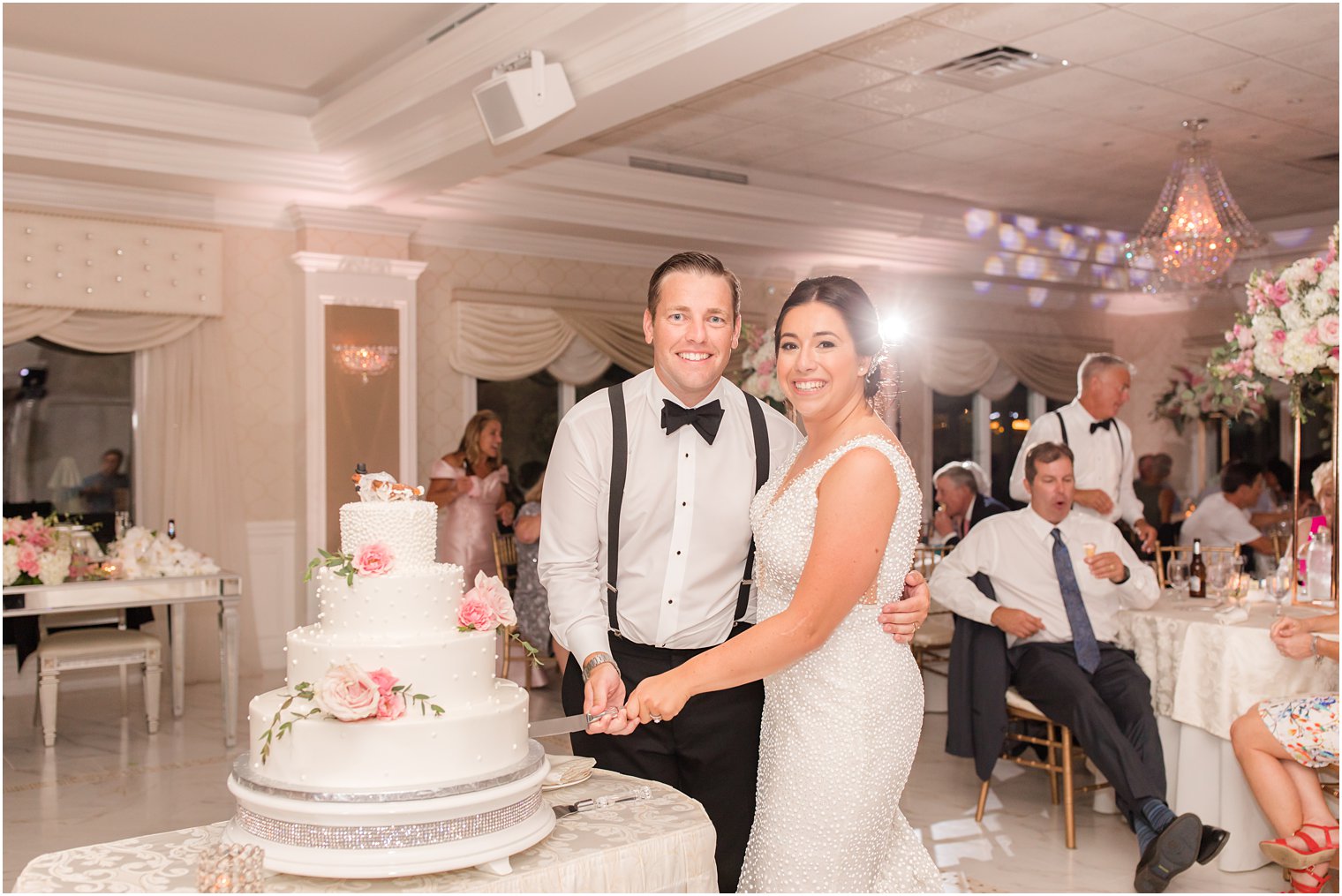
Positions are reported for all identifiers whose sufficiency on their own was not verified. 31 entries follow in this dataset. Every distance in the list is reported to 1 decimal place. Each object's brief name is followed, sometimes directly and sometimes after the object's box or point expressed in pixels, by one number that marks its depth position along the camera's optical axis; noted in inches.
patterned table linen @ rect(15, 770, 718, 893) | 72.4
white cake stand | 72.2
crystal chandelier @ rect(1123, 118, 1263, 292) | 293.9
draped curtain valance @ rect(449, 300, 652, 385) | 356.8
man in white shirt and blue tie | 179.5
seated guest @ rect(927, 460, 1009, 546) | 293.1
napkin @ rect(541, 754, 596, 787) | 88.7
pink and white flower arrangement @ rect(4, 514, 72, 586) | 225.1
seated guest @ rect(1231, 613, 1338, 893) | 151.6
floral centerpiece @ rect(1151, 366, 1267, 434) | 195.5
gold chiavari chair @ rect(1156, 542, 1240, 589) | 206.7
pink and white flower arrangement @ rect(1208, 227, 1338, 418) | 168.2
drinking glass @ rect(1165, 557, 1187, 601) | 203.6
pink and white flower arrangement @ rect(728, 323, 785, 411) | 260.5
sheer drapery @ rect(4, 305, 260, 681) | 310.8
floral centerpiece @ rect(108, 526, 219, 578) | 244.2
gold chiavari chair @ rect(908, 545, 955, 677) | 253.3
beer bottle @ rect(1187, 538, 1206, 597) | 205.3
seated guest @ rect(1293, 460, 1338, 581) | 186.2
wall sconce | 319.6
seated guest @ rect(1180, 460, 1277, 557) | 326.0
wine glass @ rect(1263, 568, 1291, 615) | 187.2
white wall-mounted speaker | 210.1
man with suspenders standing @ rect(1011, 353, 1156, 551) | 244.1
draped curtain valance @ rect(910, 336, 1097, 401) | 471.5
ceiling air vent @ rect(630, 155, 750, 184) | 334.0
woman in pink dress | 300.5
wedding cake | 73.4
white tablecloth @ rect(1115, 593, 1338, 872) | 170.9
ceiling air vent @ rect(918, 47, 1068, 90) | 250.2
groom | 101.3
